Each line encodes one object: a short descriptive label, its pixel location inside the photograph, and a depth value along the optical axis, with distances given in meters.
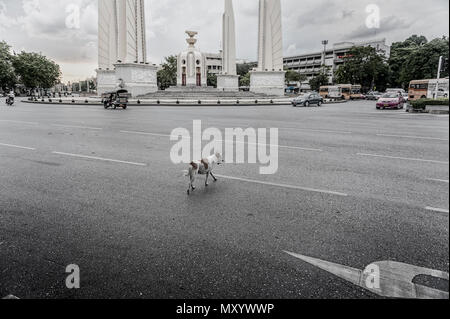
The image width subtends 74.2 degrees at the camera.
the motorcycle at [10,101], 30.34
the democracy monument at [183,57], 37.56
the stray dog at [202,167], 4.69
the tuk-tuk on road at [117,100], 23.48
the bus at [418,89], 34.19
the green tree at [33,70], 72.23
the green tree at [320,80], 75.31
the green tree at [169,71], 77.62
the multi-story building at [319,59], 85.16
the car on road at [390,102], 25.05
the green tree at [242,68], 107.00
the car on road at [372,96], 51.37
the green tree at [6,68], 66.62
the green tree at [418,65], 51.47
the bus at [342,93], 52.69
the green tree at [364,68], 62.03
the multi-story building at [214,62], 109.50
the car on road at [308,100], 30.36
